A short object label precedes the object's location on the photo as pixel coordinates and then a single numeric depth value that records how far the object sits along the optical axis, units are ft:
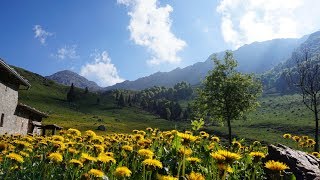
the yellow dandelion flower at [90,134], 20.18
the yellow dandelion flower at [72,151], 16.66
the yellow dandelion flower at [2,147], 15.61
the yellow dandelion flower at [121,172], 10.93
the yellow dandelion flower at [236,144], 21.67
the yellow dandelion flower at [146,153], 12.46
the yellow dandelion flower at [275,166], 9.91
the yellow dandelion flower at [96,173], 11.15
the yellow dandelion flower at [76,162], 13.26
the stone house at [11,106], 81.11
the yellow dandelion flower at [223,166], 9.92
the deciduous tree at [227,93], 125.46
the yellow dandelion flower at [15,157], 13.75
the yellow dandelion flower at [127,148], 16.33
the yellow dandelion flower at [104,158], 12.65
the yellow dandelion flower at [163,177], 10.16
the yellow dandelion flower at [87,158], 13.18
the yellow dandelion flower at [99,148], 16.13
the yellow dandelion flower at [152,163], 11.09
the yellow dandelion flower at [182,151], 12.31
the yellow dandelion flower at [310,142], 31.79
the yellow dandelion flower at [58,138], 19.10
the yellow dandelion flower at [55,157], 13.65
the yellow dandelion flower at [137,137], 19.70
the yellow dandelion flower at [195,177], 9.40
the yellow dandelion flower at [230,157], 9.81
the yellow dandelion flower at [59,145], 16.64
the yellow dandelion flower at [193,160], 13.75
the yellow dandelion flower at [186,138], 11.26
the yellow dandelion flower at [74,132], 22.54
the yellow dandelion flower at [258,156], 14.93
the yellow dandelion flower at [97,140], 18.39
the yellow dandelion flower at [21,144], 17.13
